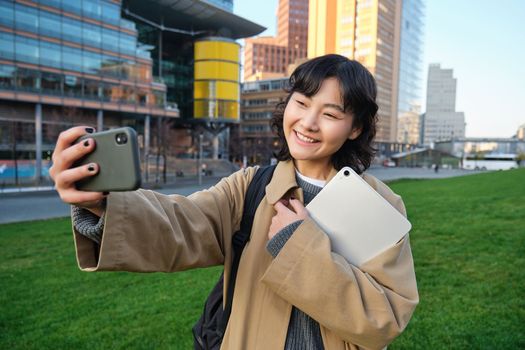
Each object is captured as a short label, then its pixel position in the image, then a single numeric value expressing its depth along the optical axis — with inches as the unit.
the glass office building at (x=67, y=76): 1302.9
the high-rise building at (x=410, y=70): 4097.0
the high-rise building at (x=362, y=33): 3469.5
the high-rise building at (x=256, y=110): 2586.1
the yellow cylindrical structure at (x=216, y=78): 2144.4
